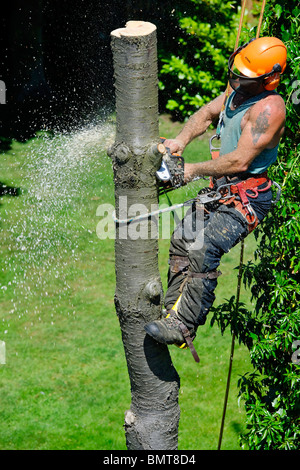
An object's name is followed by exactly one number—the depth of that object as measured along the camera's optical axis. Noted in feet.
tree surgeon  26.43
